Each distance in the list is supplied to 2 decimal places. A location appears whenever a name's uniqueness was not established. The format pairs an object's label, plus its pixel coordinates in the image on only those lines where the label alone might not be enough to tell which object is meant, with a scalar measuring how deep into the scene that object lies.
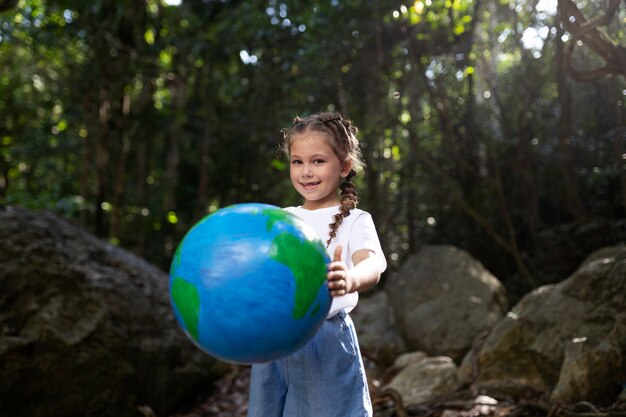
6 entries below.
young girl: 2.13
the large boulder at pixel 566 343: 3.42
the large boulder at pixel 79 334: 4.07
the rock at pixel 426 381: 4.34
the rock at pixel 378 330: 6.30
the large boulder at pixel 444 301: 5.63
